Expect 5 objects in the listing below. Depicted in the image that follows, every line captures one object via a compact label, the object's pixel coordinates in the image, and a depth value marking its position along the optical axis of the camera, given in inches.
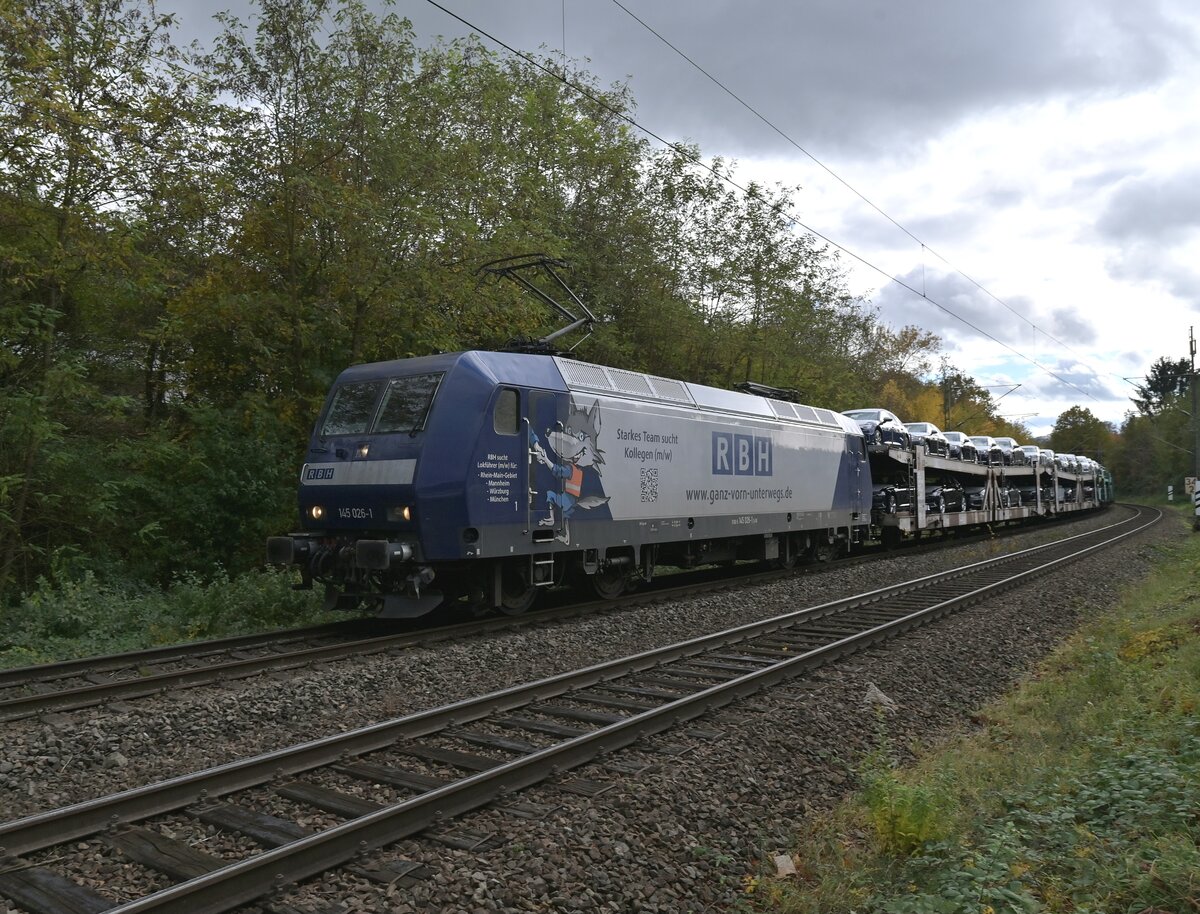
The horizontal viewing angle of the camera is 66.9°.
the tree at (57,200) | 453.1
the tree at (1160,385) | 3973.9
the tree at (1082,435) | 4202.8
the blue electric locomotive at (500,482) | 395.2
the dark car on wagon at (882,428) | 875.4
